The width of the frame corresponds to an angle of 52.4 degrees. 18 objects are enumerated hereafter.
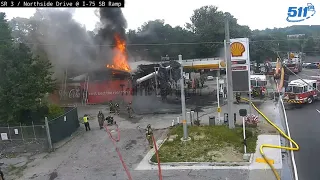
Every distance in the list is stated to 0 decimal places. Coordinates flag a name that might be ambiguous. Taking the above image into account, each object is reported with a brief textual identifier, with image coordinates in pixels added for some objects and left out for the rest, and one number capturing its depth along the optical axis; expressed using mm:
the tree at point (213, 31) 58656
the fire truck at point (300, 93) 27062
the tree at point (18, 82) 20078
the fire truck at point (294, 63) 49156
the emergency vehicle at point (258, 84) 31734
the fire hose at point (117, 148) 14241
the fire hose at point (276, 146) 13191
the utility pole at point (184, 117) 17422
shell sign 19062
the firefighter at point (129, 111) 25656
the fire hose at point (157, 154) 13831
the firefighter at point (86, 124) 22188
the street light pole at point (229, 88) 18688
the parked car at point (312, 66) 59375
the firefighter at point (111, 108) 28100
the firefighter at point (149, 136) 17797
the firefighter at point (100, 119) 22375
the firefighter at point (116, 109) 27609
